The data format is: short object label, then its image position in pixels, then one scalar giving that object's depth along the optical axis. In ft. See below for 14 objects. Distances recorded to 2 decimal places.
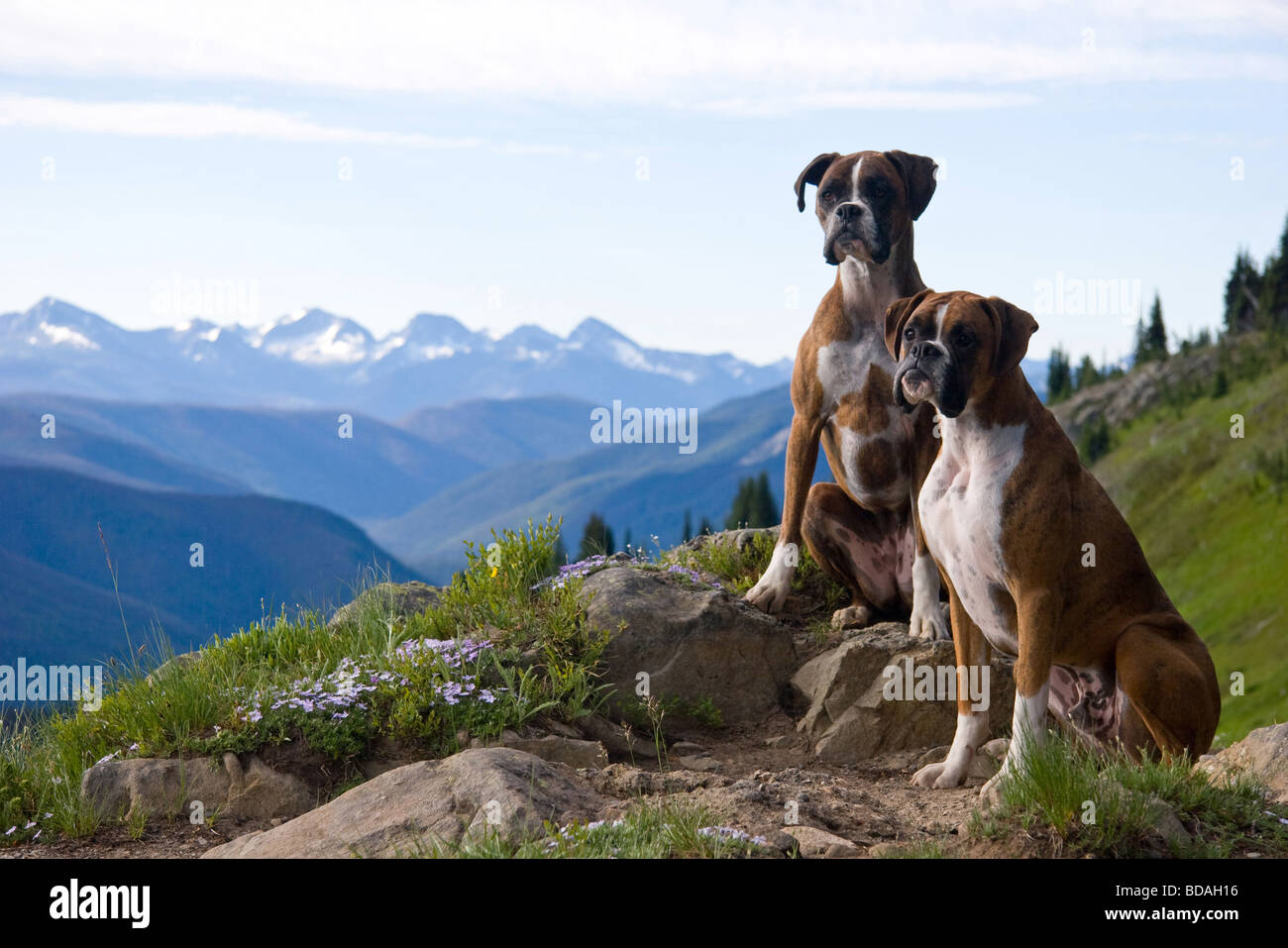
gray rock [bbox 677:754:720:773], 26.82
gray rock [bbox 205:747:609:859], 20.11
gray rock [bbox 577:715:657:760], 27.73
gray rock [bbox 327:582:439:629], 32.42
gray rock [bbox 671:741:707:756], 28.14
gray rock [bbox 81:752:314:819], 25.39
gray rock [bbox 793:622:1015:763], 28.73
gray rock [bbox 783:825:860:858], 19.27
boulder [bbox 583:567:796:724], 29.60
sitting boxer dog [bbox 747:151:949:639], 26.81
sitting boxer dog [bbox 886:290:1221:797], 21.90
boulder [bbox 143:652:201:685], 29.02
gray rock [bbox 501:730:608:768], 26.14
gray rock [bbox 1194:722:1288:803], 25.26
